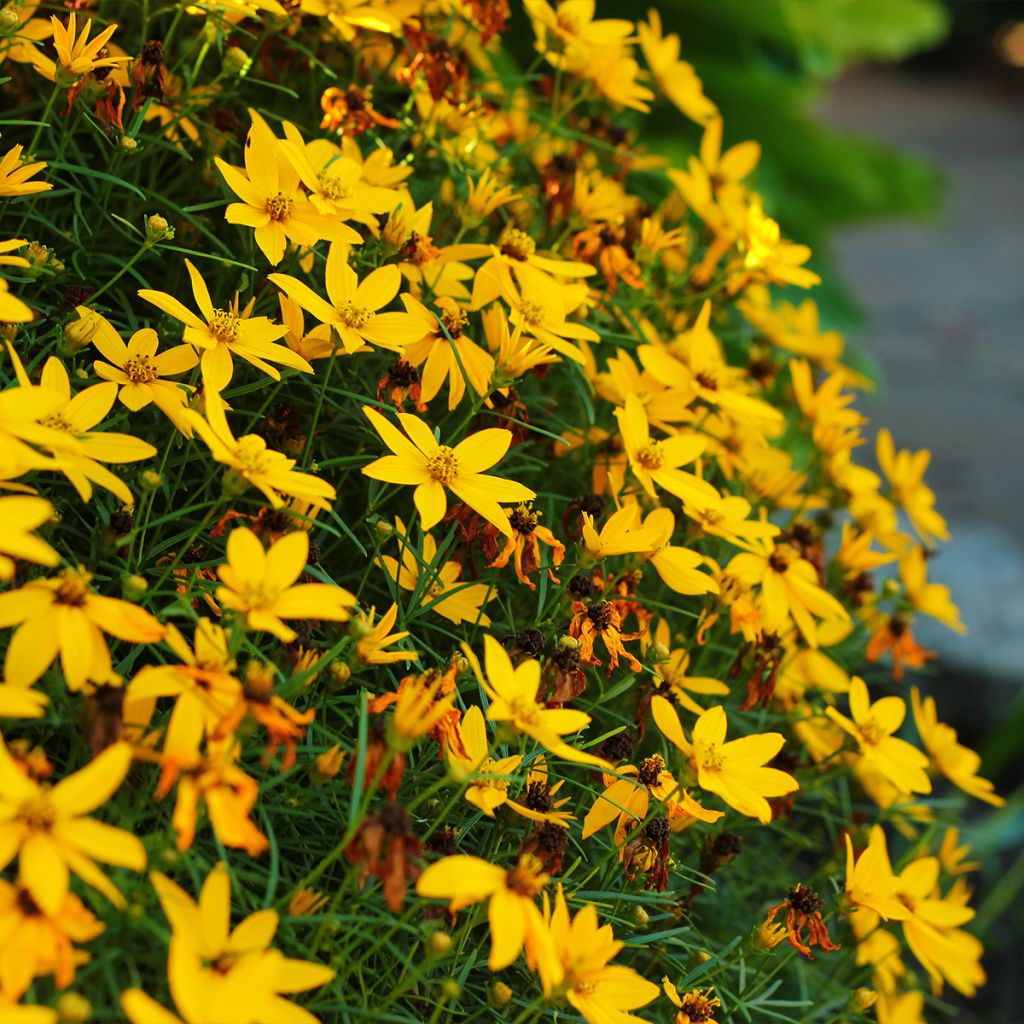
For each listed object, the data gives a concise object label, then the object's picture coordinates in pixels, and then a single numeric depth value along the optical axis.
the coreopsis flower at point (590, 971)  0.81
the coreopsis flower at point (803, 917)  0.88
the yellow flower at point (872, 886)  0.88
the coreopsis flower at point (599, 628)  0.87
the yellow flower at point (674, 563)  0.89
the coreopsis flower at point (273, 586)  0.80
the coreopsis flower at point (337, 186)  0.89
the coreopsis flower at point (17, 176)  0.86
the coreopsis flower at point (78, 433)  0.80
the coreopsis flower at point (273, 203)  0.88
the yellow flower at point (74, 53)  0.88
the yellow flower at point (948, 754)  0.98
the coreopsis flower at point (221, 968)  0.76
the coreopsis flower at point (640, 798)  0.86
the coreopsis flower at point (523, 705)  0.82
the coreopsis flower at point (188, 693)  0.79
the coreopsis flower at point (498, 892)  0.78
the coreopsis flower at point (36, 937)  0.76
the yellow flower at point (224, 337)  0.85
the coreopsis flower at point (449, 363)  0.90
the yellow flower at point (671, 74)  1.05
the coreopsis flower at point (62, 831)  0.76
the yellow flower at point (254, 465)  0.82
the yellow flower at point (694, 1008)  0.85
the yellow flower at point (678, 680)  0.90
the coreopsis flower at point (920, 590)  1.02
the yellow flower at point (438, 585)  0.87
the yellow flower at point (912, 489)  1.05
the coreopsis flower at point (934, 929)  0.91
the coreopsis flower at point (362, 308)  0.87
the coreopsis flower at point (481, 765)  0.83
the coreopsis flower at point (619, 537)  0.88
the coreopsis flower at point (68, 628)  0.79
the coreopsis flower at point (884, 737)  0.92
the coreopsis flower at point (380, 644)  0.83
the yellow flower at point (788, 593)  0.93
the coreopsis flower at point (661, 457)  0.90
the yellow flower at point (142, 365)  0.85
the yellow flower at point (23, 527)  0.77
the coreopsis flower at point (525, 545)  0.88
